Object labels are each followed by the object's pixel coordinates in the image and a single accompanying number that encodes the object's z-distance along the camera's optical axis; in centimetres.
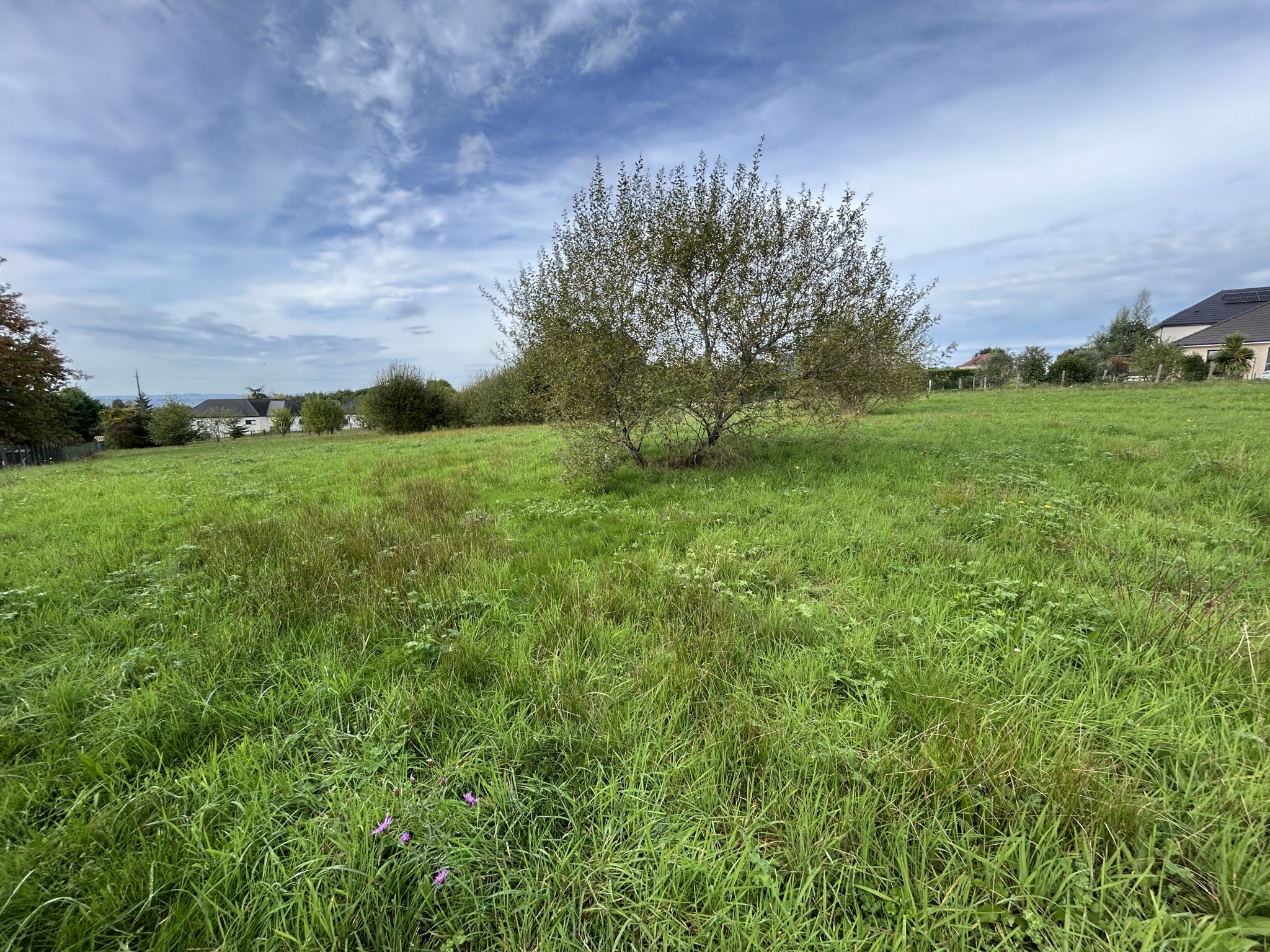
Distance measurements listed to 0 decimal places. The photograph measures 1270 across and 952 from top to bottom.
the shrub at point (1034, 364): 3956
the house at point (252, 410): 6631
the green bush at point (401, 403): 3084
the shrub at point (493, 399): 2989
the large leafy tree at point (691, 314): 759
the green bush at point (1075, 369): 3634
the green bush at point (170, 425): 3928
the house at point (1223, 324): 3738
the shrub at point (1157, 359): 3136
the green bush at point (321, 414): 3916
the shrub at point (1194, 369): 2975
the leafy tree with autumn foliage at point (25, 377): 2200
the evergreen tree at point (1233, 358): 2920
